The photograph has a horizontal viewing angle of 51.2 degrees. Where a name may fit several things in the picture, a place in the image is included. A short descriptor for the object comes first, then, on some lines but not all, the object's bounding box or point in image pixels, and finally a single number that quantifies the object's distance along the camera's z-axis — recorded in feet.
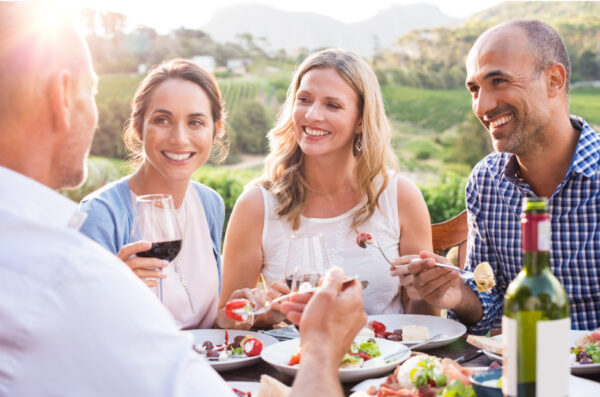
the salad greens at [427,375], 5.43
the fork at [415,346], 6.65
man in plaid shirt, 9.50
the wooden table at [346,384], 6.43
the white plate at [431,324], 7.34
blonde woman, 10.87
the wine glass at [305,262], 5.68
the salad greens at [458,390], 4.96
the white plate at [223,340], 6.73
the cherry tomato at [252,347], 7.04
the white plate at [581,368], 6.05
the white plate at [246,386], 6.02
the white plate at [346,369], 6.14
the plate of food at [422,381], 5.25
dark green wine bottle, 3.78
